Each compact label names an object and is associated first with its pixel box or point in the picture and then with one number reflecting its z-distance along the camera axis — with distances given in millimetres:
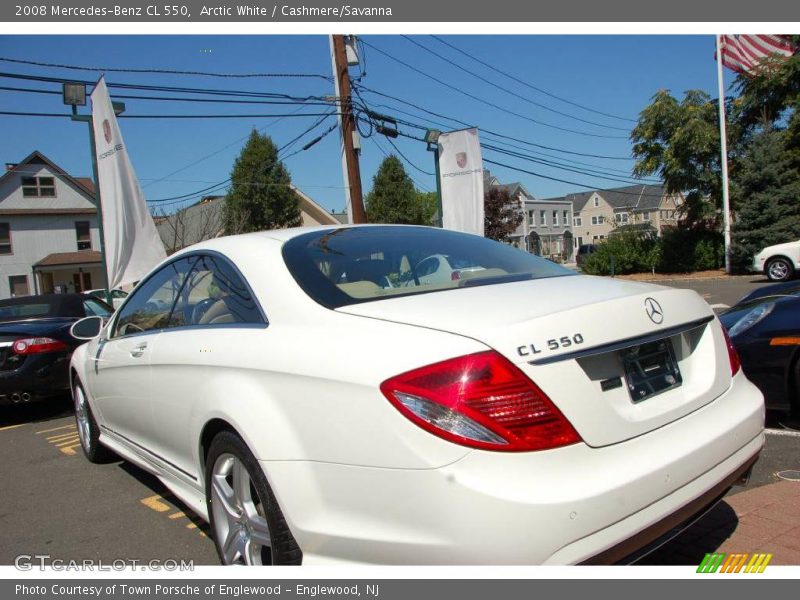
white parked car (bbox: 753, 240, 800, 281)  19227
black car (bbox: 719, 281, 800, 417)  4297
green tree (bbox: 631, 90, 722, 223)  26547
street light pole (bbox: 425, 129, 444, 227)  15555
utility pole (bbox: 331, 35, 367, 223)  14547
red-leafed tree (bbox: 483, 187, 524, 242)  44031
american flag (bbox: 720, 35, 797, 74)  22516
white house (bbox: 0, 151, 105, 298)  35625
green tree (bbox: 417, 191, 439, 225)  64250
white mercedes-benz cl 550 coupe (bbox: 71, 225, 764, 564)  1845
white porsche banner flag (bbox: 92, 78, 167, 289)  9688
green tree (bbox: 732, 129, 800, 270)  23797
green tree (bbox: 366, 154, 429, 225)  45844
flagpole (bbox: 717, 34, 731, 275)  24078
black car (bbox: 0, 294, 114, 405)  6184
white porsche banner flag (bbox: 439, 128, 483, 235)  14188
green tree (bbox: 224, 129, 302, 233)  38344
